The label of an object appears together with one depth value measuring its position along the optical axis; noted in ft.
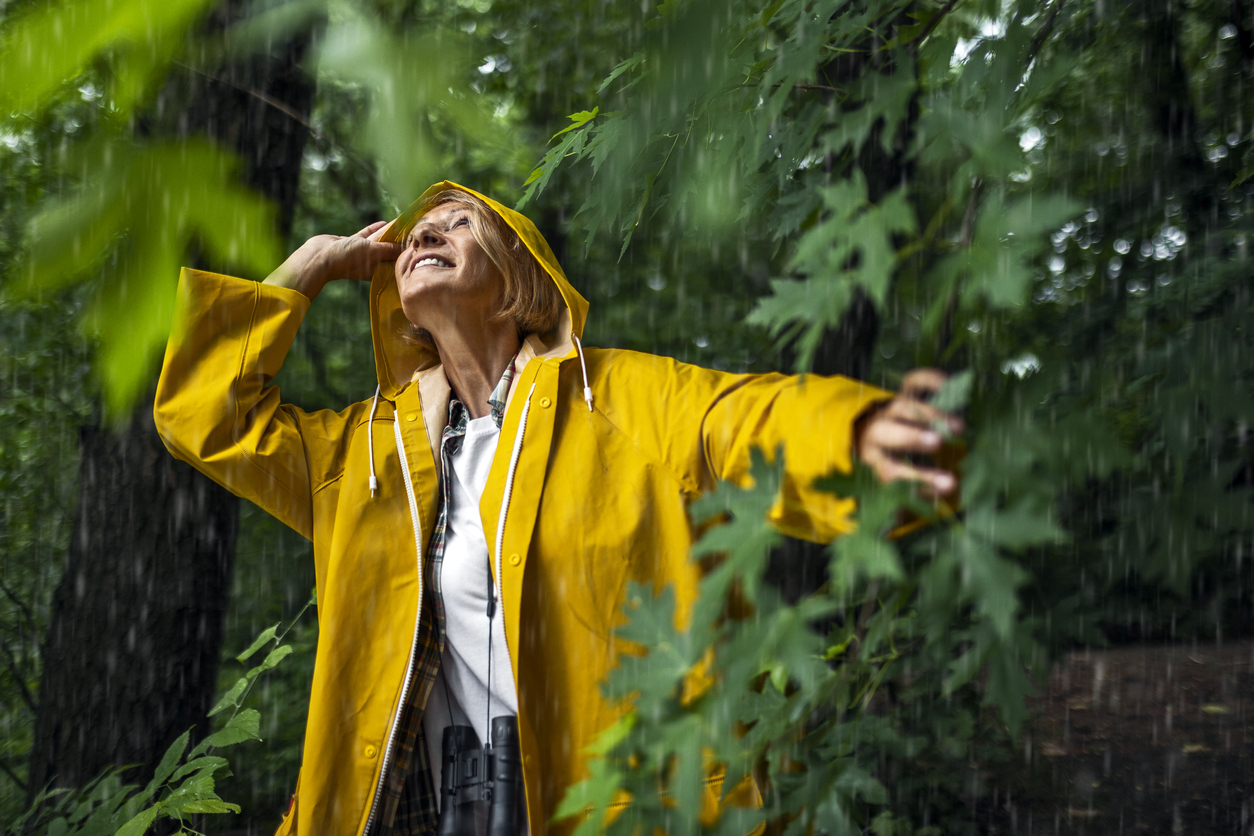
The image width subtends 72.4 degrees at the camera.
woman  6.07
